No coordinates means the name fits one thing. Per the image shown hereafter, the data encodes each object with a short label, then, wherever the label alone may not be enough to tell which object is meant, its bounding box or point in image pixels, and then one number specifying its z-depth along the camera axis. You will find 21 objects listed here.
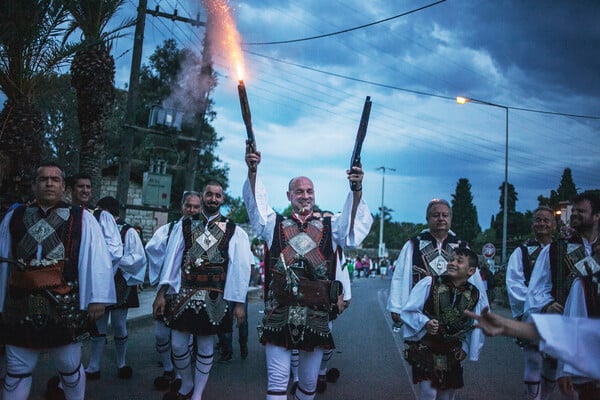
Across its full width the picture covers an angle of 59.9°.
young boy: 4.62
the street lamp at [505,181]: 22.52
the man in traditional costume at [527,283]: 5.33
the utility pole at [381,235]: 63.56
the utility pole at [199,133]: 16.08
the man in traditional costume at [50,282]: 4.15
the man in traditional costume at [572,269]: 3.93
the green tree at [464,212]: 66.31
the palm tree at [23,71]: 7.95
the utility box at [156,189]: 16.30
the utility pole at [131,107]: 14.23
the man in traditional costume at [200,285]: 5.39
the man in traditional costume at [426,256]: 5.09
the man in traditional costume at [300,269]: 4.49
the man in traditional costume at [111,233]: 5.73
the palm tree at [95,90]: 11.33
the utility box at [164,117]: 16.73
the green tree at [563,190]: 32.62
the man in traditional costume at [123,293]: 6.60
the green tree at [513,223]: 35.19
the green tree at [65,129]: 28.00
